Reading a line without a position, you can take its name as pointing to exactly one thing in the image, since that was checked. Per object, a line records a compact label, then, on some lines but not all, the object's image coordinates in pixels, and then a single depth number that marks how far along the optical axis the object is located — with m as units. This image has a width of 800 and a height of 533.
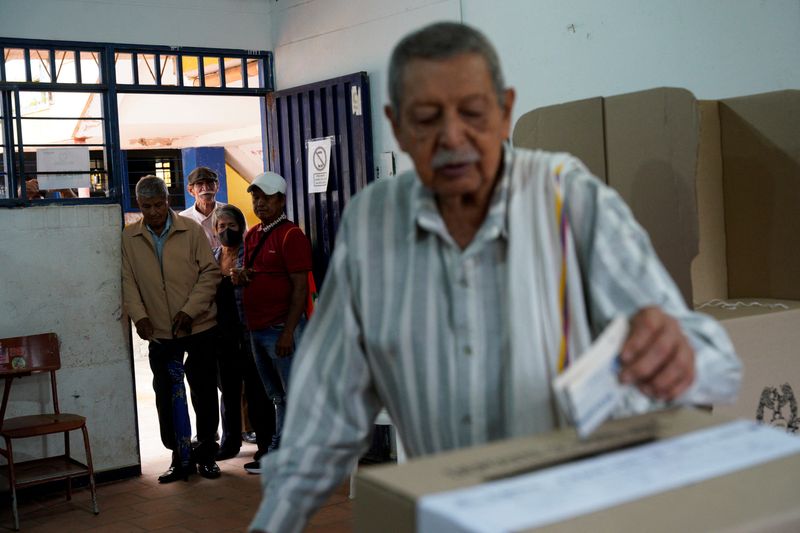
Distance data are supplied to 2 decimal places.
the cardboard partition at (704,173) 2.49
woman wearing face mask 6.21
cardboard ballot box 0.88
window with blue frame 5.82
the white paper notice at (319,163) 6.33
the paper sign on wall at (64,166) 5.90
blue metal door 6.09
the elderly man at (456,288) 1.29
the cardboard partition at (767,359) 2.32
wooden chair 5.18
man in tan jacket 5.95
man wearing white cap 5.84
